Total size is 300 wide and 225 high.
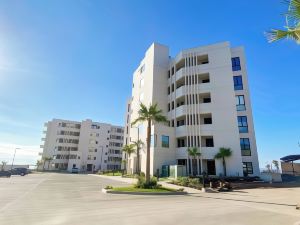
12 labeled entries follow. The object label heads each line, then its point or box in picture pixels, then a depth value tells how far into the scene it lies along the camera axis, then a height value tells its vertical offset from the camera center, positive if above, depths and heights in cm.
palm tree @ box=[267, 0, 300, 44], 635 +459
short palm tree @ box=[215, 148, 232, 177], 3703 +283
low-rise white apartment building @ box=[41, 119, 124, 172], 9762 +1010
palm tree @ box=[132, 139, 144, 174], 4512 +419
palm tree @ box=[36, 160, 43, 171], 9722 +150
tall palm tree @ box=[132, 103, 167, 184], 2569 +658
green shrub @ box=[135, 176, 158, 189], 2144 -161
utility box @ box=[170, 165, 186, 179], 3509 -35
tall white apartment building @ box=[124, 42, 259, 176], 3897 +1146
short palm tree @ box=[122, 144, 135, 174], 4956 +462
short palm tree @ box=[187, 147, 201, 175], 3809 +286
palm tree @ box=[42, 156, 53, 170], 9191 +326
